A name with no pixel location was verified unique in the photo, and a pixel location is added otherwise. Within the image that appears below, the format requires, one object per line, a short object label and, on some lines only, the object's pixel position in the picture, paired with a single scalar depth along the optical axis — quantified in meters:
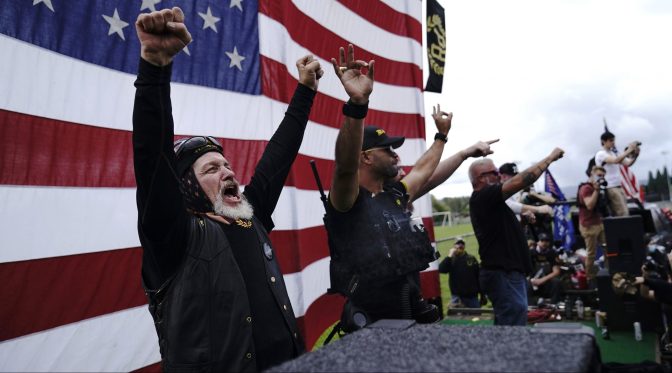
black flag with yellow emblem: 5.94
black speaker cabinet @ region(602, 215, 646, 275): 4.70
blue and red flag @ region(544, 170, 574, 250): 11.07
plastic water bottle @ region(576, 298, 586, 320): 6.53
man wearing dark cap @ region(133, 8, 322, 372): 1.39
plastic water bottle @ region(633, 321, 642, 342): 5.31
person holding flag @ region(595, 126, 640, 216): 8.00
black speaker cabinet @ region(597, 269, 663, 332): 5.55
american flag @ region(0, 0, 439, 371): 2.00
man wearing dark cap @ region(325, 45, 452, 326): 2.20
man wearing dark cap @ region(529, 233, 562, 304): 7.53
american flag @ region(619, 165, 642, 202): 8.72
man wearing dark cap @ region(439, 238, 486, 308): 7.76
